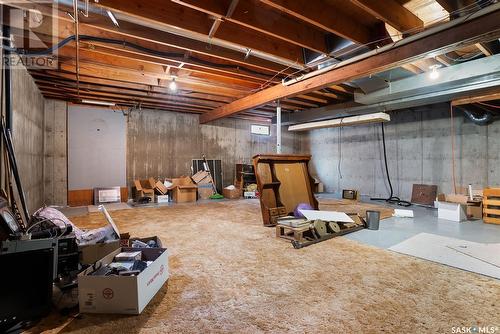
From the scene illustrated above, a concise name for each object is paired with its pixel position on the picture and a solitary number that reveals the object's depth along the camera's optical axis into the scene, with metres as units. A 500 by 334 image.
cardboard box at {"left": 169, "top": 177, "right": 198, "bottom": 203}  6.38
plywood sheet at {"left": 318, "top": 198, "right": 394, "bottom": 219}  5.13
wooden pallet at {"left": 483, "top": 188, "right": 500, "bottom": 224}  4.11
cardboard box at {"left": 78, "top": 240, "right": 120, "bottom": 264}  2.18
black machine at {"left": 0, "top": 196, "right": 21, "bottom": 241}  1.94
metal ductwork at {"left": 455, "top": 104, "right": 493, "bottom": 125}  5.08
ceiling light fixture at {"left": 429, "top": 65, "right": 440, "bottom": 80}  3.85
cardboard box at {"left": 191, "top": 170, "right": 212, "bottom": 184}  7.17
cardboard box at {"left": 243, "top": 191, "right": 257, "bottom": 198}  7.27
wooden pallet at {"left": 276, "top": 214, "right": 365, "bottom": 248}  3.06
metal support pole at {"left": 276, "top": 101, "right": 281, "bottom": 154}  5.59
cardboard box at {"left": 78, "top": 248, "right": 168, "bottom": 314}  1.61
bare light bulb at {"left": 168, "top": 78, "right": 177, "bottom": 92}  4.34
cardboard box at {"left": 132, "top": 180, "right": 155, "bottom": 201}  6.34
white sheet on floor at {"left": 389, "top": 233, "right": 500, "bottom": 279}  2.40
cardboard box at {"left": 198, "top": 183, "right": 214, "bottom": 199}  7.07
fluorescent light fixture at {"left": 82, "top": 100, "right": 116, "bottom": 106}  5.81
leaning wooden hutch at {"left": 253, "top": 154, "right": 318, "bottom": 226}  4.07
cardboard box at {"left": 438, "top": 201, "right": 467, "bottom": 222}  4.30
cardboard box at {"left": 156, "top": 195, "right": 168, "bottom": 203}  6.32
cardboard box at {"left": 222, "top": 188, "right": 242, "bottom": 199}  7.14
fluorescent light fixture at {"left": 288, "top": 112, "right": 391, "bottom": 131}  5.62
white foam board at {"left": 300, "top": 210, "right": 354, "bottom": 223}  3.53
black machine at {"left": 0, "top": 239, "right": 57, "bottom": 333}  1.48
